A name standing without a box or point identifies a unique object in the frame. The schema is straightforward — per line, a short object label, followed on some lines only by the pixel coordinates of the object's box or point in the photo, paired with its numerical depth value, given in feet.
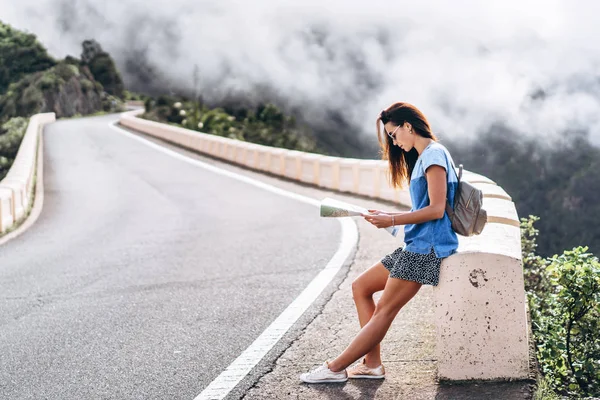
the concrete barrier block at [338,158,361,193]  52.65
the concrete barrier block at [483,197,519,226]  18.61
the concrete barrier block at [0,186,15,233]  41.22
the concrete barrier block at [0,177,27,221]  44.62
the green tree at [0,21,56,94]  356.59
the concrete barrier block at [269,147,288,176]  66.18
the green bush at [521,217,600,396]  17.89
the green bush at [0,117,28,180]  111.14
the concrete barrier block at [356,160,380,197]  49.75
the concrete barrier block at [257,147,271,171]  69.92
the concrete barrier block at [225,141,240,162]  80.33
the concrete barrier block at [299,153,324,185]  58.95
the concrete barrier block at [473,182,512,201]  23.18
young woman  14.21
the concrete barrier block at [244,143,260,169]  73.16
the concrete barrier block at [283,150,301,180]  62.64
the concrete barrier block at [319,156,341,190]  55.31
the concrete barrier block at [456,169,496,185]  27.81
